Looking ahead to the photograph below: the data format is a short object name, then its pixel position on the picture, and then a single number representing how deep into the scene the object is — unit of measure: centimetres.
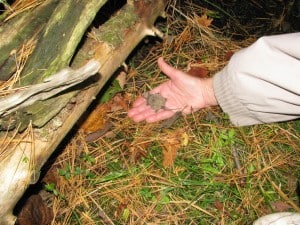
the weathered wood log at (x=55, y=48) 49
